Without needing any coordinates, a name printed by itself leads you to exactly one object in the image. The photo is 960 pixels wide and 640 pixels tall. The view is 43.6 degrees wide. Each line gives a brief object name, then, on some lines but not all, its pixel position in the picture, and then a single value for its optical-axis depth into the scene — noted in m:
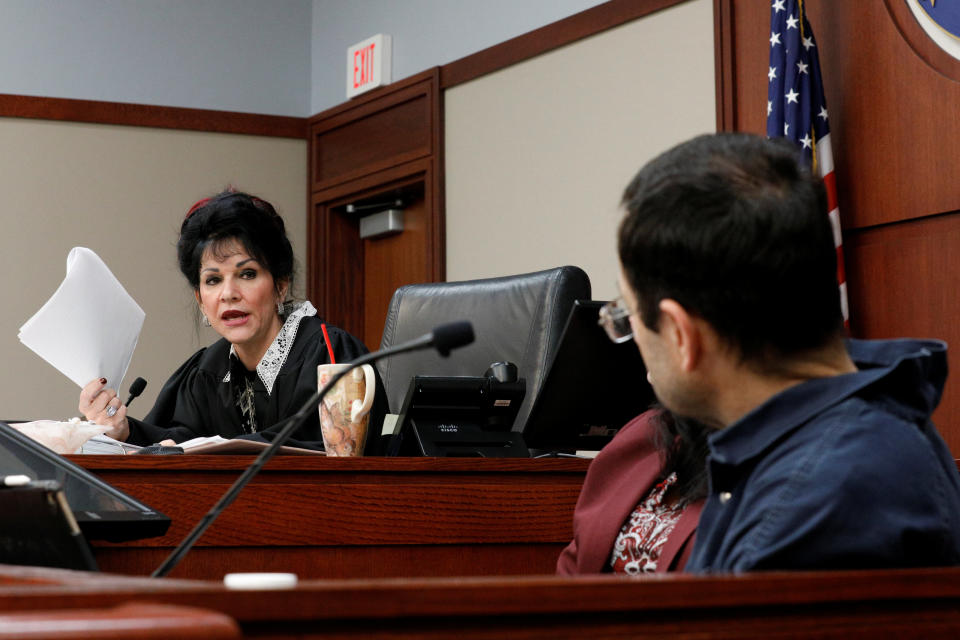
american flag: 3.13
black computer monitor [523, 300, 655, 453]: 1.84
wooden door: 4.80
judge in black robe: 2.70
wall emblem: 2.92
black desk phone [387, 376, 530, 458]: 1.94
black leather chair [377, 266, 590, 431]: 2.55
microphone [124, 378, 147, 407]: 2.20
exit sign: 4.98
